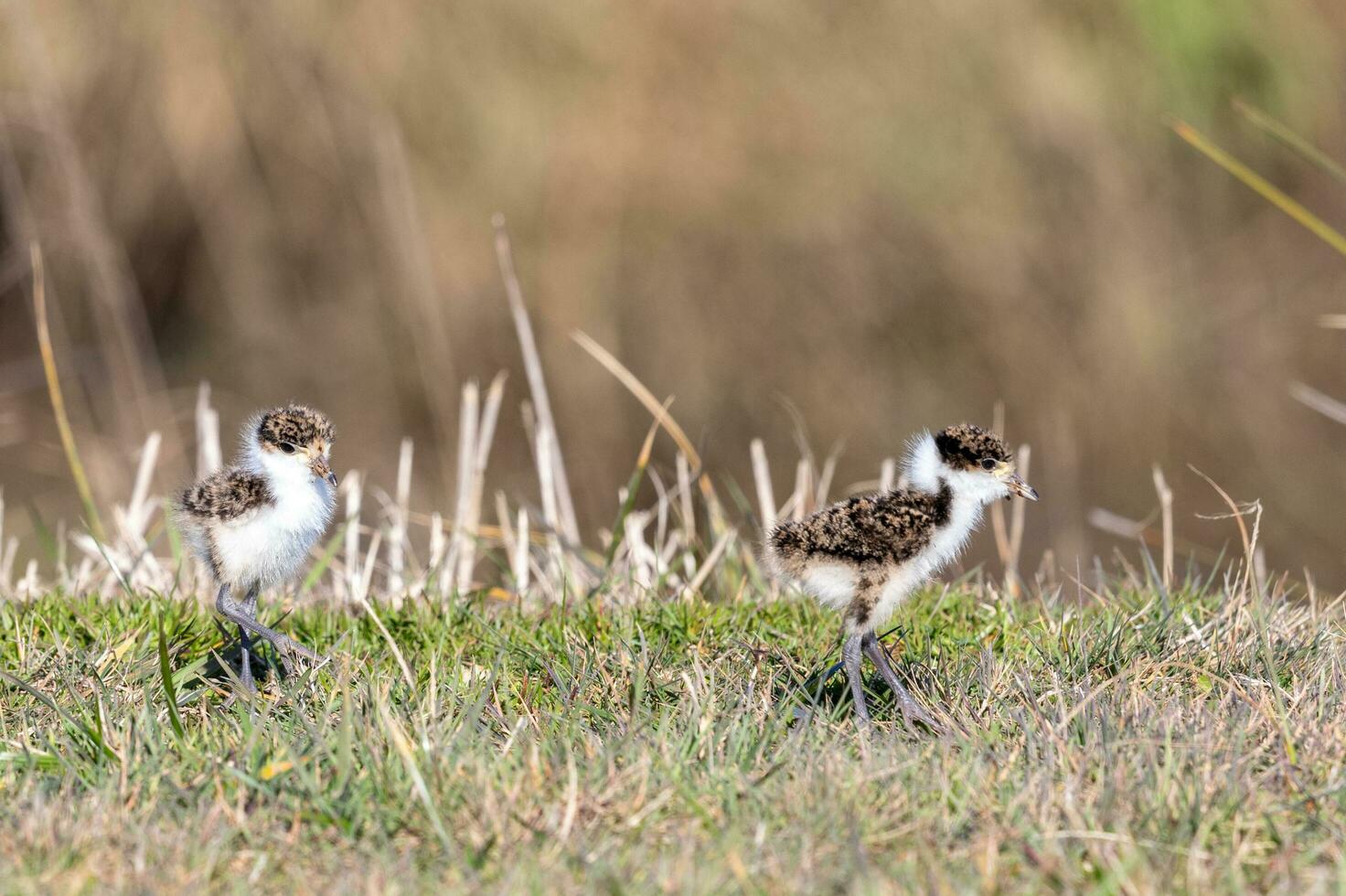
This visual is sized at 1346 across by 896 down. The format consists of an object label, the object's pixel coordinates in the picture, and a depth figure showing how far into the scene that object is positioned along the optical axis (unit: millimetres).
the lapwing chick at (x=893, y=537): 9453
